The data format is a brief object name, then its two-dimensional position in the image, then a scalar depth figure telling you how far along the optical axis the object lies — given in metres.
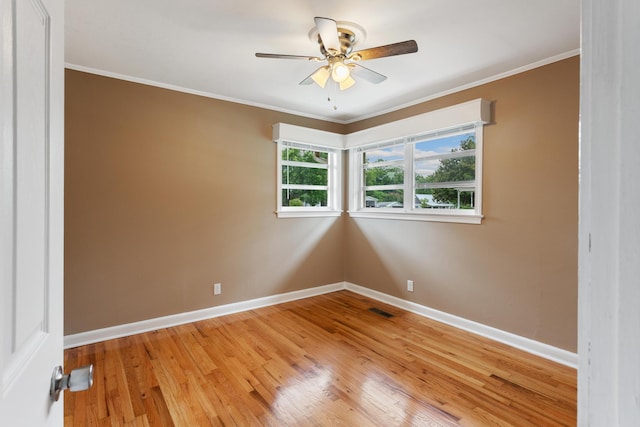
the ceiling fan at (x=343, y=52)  1.91
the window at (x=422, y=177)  3.25
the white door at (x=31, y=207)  0.49
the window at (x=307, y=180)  4.13
